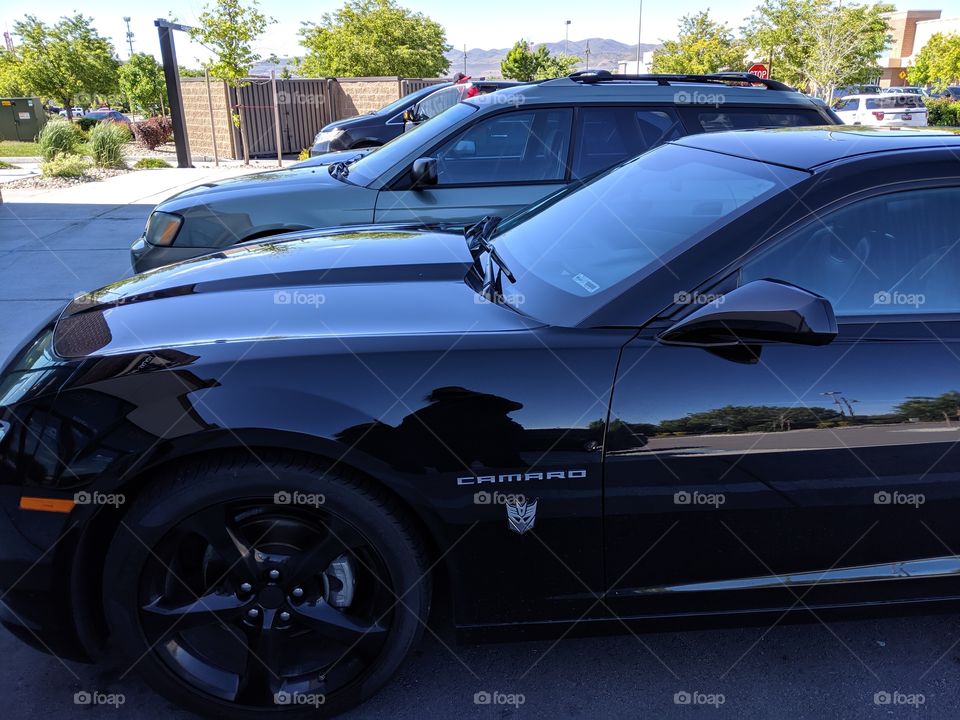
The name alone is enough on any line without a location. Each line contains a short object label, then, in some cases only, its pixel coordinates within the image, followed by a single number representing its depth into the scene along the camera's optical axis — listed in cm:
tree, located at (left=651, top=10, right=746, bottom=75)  3806
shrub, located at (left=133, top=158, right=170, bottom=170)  1678
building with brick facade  7963
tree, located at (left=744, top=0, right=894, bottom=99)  3394
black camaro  196
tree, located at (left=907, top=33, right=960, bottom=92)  4141
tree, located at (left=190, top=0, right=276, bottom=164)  1761
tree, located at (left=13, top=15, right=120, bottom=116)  2975
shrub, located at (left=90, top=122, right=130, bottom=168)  1568
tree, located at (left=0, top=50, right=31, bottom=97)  3023
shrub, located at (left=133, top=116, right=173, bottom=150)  2152
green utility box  2623
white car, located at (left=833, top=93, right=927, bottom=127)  2715
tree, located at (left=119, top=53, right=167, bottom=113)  3559
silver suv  489
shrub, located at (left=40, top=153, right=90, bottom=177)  1443
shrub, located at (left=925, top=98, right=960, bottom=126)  2978
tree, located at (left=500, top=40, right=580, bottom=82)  4953
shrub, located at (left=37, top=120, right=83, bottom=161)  1577
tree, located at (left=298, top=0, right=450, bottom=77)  3369
